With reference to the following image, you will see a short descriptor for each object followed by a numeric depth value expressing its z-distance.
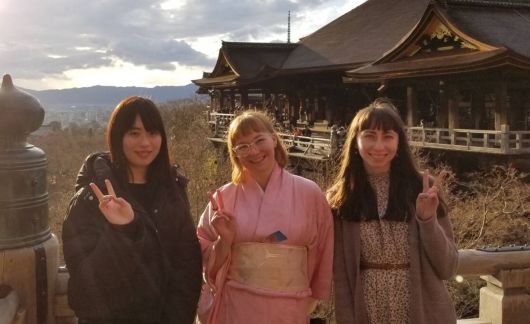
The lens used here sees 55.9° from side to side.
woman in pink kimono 2.00
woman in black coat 1.75
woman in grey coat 2.03
